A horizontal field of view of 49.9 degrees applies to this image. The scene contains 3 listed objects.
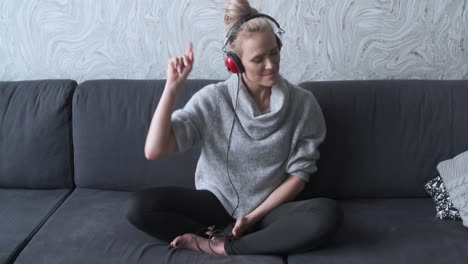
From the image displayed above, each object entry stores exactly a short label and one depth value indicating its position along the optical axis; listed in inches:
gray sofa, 63.1
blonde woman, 57.1
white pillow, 61.6
